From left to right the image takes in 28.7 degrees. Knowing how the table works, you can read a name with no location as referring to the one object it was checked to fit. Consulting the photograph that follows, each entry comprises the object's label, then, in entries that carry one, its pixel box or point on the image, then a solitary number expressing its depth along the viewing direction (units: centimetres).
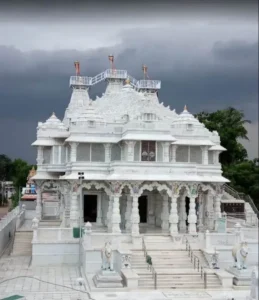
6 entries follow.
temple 1966
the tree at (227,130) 4181
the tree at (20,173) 6328
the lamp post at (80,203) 2213
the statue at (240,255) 1859
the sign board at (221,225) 2388
